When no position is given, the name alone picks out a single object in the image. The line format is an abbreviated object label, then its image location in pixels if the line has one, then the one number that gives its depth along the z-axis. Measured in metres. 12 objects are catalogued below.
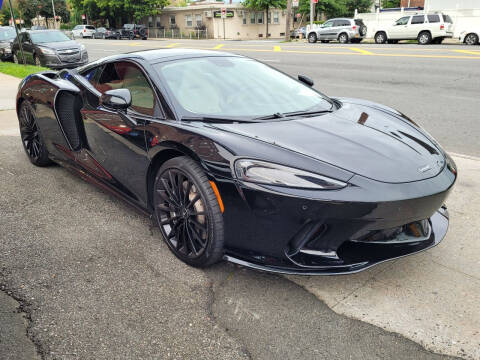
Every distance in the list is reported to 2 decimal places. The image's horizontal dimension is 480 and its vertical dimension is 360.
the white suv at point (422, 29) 23.12
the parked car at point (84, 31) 49.41
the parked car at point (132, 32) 46.75
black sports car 2.39
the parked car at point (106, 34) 47.62
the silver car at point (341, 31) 26.77
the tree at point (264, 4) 51.16
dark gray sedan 14.53
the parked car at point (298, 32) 42.28
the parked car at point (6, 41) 18.02
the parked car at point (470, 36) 21.88
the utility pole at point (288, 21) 35.03
